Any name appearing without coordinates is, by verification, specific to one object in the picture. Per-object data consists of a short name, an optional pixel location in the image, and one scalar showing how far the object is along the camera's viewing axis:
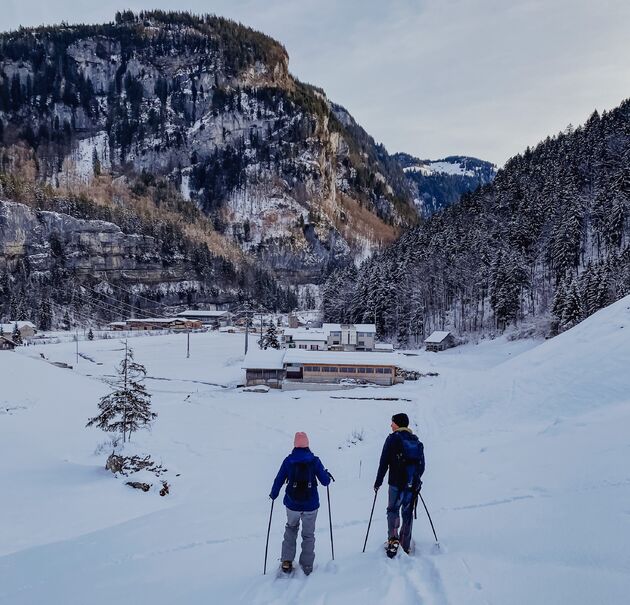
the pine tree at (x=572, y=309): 39.03
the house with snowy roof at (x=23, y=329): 68.92
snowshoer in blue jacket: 5.23
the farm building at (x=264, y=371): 40.78
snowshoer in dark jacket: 5.40
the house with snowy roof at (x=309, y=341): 56.25
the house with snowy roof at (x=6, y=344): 57.00
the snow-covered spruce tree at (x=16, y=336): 65.84
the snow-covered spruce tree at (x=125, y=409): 18.66
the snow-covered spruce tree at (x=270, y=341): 54.81
